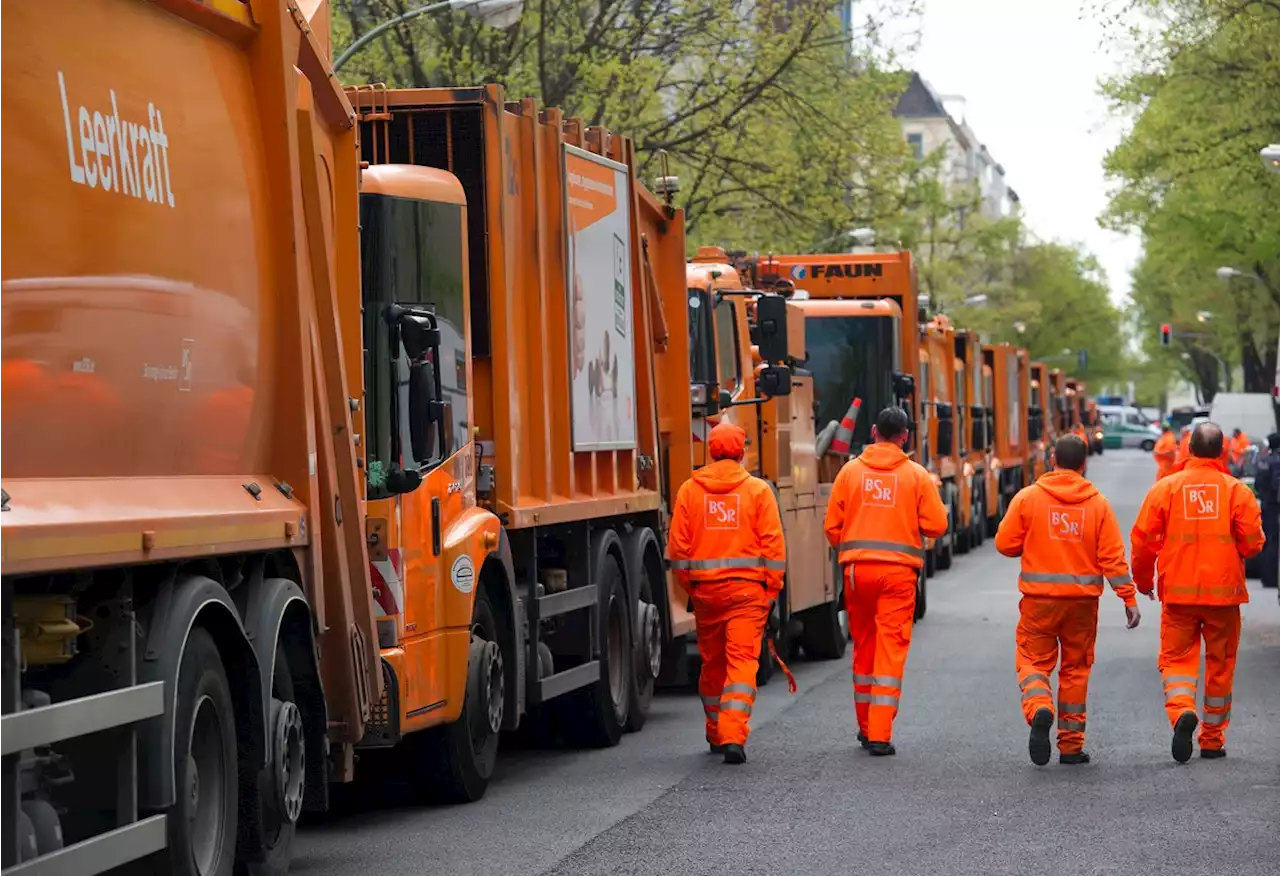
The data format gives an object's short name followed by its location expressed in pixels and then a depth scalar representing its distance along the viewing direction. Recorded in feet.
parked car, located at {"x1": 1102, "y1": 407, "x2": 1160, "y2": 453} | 376.68
